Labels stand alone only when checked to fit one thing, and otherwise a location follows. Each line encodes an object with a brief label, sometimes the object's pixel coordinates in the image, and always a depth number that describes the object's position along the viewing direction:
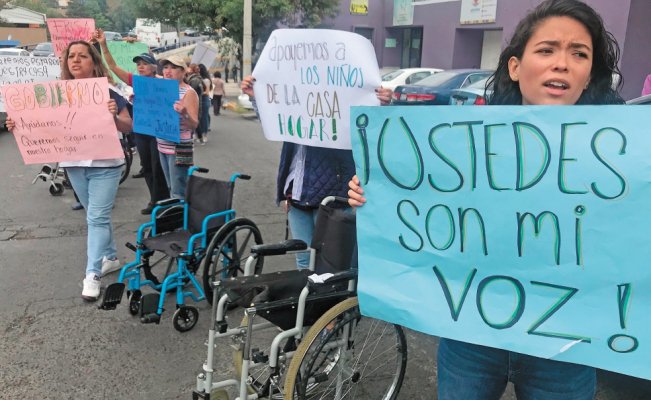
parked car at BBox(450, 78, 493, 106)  9.62
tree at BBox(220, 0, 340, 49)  20.56
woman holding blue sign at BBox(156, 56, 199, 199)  5.04
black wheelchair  2.40
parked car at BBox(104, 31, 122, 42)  29.98
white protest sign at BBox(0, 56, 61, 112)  5.71
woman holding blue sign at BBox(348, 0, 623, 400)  1.56
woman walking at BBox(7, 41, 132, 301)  3.98
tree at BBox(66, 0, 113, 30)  75.75
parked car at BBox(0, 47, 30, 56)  13.12
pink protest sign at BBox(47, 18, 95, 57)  6.57
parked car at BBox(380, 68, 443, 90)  15.94
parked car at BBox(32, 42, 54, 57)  25.85
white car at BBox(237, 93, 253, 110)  16.67
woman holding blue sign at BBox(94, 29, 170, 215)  5.87
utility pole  15.09
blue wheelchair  3.58
